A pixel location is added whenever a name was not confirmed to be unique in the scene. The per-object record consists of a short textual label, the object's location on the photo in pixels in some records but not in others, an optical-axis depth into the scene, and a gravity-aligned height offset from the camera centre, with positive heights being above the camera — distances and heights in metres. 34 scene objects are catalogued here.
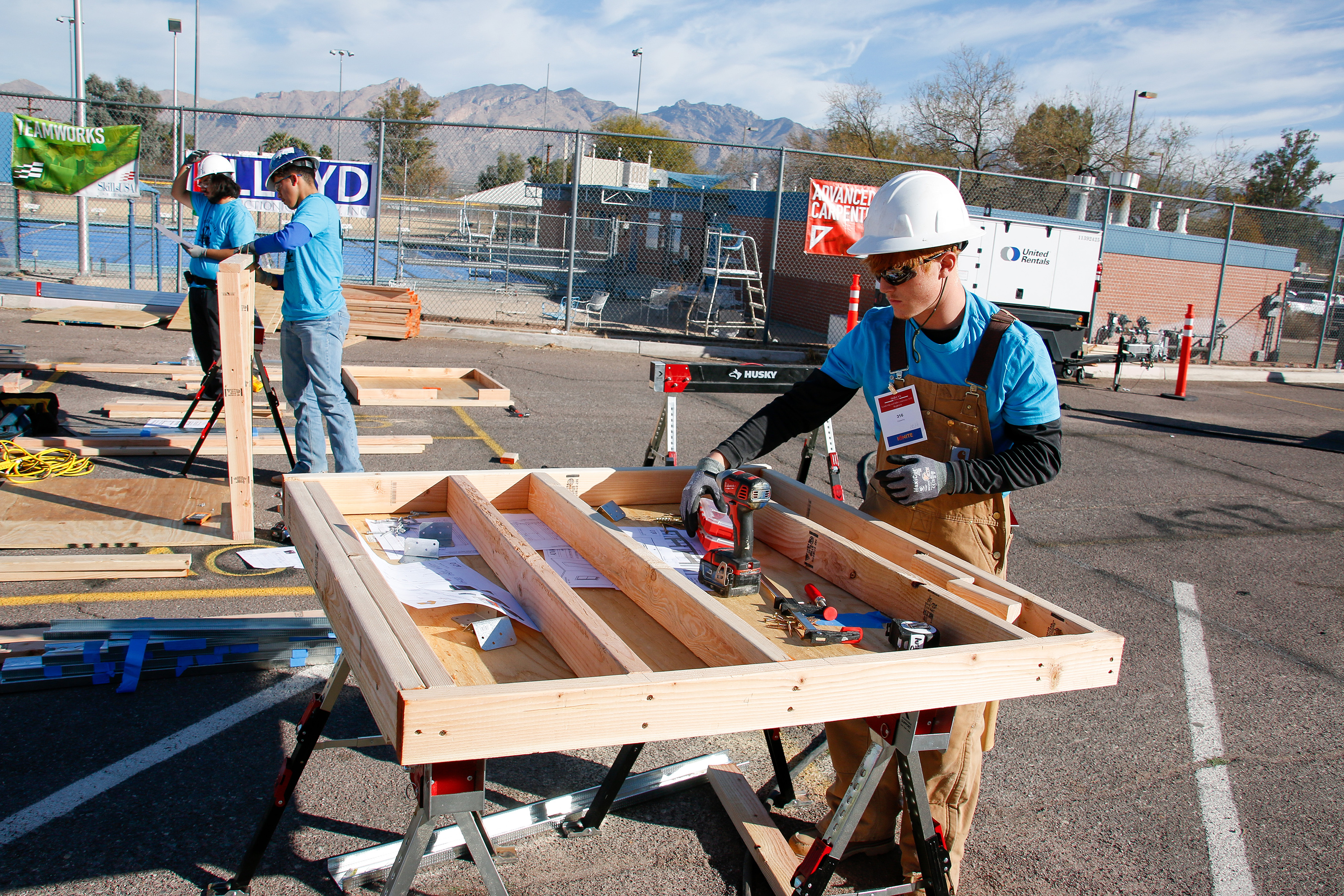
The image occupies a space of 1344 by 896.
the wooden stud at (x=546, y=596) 1.93 -0.77
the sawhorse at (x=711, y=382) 4.61 -0.43
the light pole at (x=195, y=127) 13.60 +2.07
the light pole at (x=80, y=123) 13.42 +1.93
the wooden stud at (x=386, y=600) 1.72 -0.76
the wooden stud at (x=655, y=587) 2.04 -0.78
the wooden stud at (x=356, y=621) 1.64 -0.75
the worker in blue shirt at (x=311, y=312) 5.60 -0.28
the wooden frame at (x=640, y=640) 1.65 -0.78
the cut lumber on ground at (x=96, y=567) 4.61 -1.68
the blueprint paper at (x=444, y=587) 2.38 -0.87
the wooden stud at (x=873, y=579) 2.25 -0.77
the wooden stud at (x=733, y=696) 1.60 -0.79
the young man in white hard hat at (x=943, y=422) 2.63 -0.31
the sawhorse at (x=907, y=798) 2.16 -1.22
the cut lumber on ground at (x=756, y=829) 2.73 -1.74
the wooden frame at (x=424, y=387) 8.81 -1.17
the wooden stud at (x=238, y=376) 4.92 -0.65
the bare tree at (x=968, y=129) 39.38 +8.87
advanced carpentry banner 13.84 +1.56
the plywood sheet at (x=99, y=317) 12.79 -0.97
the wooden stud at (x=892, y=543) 2.28 -0.72
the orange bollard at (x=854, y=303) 10.52 +0.15
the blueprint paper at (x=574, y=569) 2.63 -0.86
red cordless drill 2.56 -0.75
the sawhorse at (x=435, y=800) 1.83 -1.32
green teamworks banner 13.12 +1.37
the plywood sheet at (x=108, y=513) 5.14 -1.65
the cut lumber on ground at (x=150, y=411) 7.93 -1.41
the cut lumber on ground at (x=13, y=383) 8.09 -1.29
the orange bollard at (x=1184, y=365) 14.18 -0.36
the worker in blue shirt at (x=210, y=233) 7.29 +0.25
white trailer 14.31 +0.92
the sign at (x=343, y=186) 13.21 +1.29
